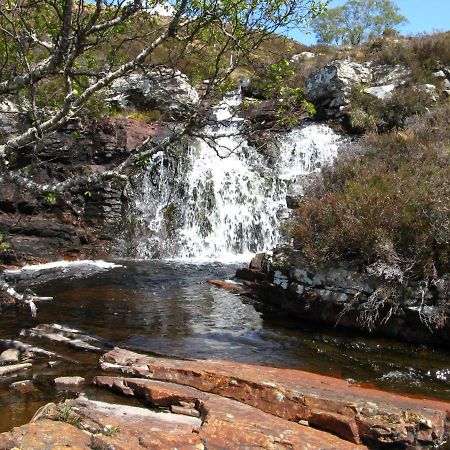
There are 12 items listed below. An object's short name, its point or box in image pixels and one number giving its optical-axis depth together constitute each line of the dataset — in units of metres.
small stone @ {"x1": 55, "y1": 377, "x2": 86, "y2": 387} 6.83
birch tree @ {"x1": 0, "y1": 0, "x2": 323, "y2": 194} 7.95
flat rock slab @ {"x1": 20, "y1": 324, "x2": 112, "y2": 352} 8.68
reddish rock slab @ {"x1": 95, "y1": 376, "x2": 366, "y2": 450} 5.02
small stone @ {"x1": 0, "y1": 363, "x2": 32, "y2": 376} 7.20
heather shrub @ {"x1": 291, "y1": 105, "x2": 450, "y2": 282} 9.39
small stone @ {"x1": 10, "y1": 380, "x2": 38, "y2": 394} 6.66
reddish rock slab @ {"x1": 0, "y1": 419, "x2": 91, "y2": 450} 4.18
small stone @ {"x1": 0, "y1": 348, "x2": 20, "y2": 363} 7.74
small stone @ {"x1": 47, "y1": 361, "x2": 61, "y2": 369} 7.60
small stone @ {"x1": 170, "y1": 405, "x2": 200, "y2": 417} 5.78
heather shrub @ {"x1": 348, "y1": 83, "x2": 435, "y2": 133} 23.44
